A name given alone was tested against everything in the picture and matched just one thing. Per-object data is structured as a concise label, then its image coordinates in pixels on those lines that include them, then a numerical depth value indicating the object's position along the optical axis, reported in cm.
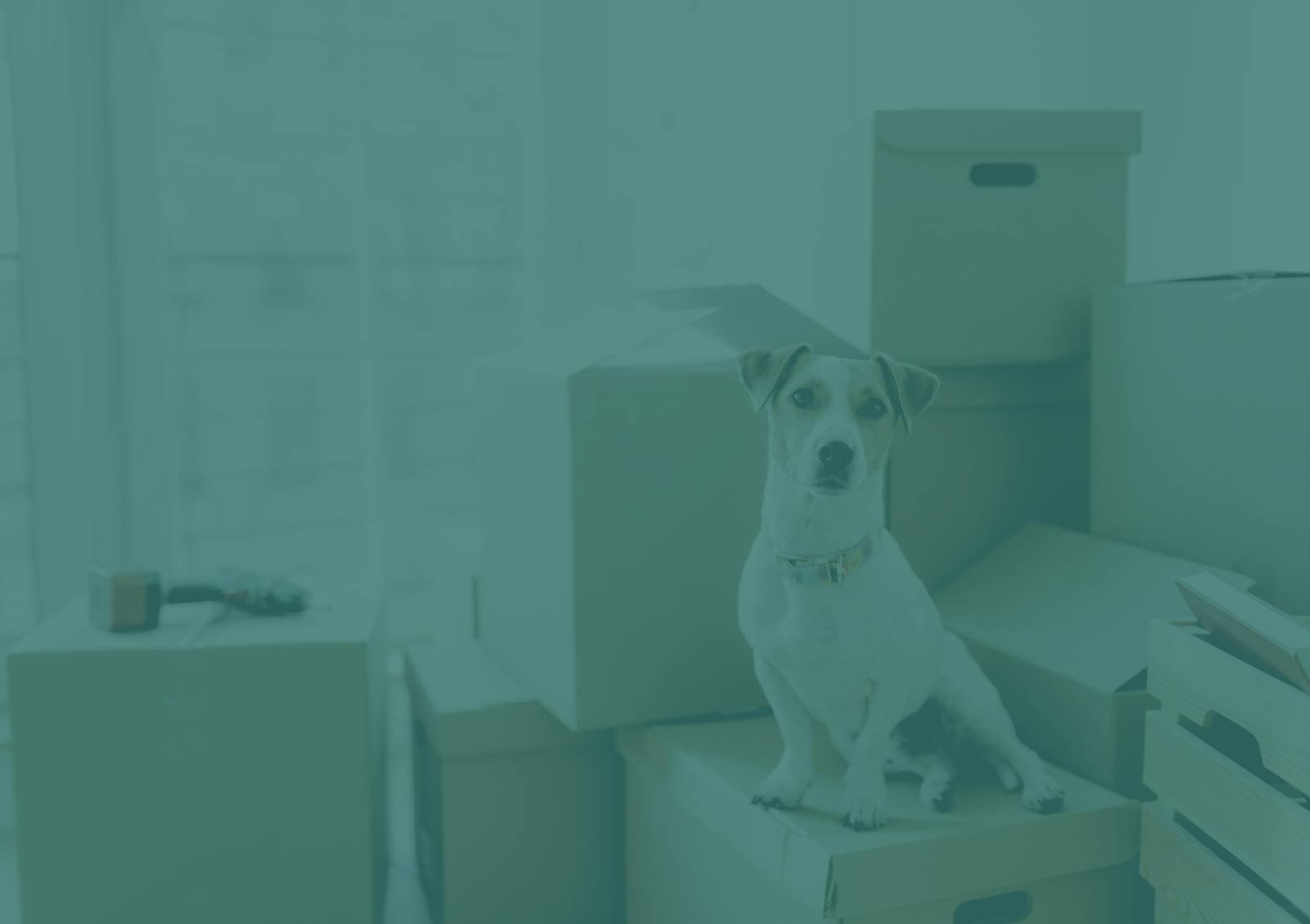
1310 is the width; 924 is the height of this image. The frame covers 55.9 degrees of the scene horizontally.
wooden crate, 91
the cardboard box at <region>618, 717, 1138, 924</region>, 107
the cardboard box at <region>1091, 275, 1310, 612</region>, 127
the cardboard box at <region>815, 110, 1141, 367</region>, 149
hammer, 142
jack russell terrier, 111
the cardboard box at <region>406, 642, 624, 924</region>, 155
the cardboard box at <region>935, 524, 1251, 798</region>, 123
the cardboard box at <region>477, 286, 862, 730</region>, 136
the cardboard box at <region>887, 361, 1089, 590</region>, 157
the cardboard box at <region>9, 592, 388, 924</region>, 136
